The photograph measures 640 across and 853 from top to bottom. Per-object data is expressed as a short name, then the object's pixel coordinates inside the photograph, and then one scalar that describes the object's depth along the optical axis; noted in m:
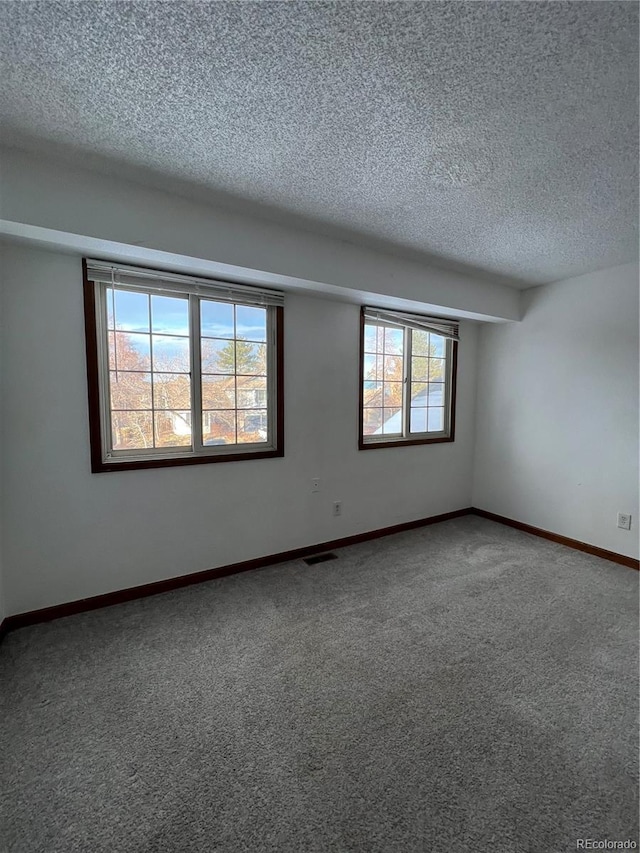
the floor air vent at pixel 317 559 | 3.09
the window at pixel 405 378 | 3.56
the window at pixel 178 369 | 2.40
